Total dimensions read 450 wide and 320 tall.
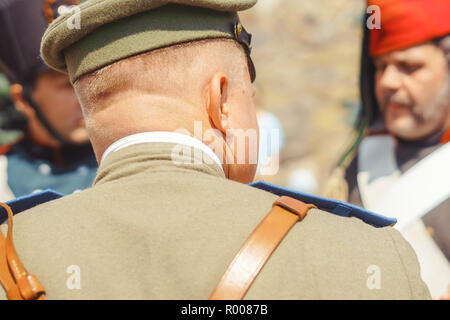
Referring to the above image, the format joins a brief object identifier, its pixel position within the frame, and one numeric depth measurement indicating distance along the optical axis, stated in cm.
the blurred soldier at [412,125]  534
